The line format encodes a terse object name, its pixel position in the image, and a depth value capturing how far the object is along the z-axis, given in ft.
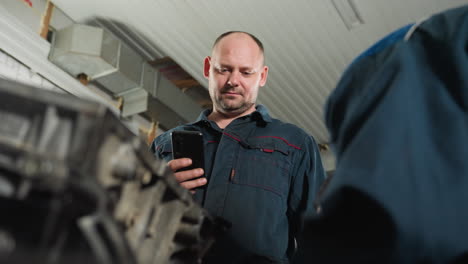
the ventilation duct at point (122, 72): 9.66
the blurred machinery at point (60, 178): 1.57
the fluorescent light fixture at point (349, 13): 9.69
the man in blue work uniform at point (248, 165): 4.22
